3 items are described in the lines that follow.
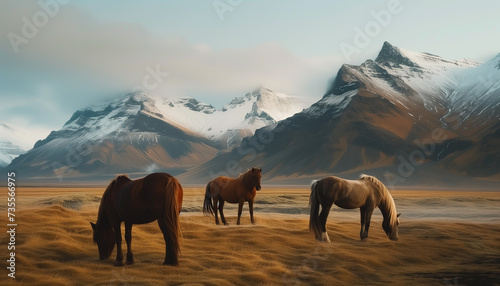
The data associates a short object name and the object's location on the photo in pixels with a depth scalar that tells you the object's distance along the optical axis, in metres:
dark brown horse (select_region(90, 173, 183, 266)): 13.18
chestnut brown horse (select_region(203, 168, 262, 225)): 23.12
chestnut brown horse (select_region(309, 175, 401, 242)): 19.41
